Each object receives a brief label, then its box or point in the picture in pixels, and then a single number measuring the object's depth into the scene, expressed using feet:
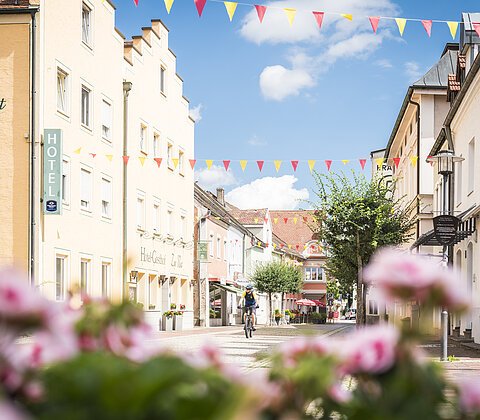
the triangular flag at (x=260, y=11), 51.09
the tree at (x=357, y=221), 78.54
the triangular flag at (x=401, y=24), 52.34
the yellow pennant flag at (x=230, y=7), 49.67
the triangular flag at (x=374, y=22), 52.03
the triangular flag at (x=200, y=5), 46.98
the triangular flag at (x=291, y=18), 50.56
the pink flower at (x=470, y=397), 5.21
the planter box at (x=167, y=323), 115.34
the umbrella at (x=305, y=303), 246.31
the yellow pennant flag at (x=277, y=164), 88.33
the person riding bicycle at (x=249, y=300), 83.46
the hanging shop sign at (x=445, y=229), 54.19
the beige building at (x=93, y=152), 75.41
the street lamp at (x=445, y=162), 53.62
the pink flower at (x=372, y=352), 4.93
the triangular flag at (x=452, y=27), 52.49
